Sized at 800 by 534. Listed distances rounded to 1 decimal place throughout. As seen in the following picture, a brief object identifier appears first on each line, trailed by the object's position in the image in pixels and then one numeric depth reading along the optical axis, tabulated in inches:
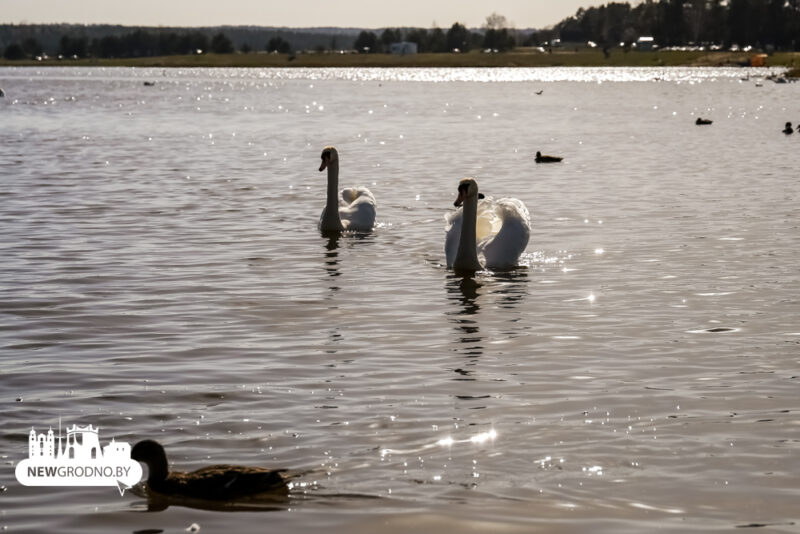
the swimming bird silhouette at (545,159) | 1371.3
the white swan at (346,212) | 810.8
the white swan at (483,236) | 642.2
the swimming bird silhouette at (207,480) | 299.3
